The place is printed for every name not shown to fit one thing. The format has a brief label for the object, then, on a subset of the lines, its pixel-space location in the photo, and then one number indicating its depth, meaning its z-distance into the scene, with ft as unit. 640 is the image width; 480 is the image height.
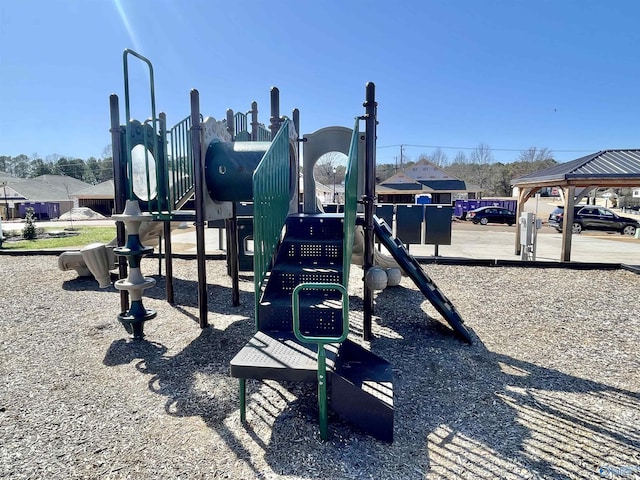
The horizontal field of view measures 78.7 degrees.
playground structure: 9.12
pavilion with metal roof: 31.71
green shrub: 57.62
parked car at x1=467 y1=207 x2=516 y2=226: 84.74
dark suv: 64.08
